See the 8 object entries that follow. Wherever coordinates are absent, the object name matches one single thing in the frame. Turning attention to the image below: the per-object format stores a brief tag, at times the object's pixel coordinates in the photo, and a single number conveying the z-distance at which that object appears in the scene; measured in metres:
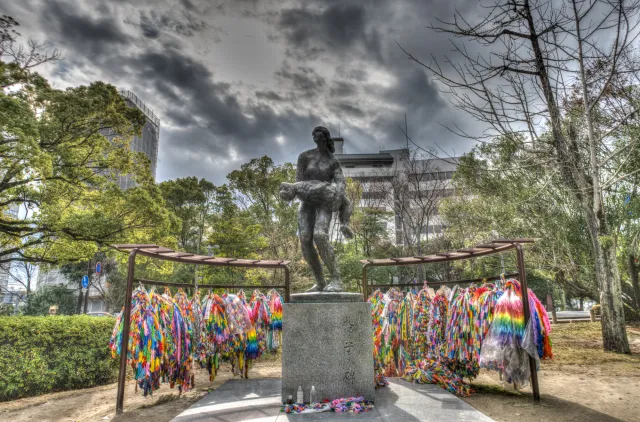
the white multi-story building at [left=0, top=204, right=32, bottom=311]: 12.12
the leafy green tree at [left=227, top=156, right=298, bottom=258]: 21.78
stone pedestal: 4.41
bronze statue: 5.16
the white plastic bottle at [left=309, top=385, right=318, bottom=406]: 4.27
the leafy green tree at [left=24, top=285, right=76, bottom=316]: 27.31
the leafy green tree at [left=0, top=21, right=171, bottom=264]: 9.28
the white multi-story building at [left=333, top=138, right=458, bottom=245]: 16.76
